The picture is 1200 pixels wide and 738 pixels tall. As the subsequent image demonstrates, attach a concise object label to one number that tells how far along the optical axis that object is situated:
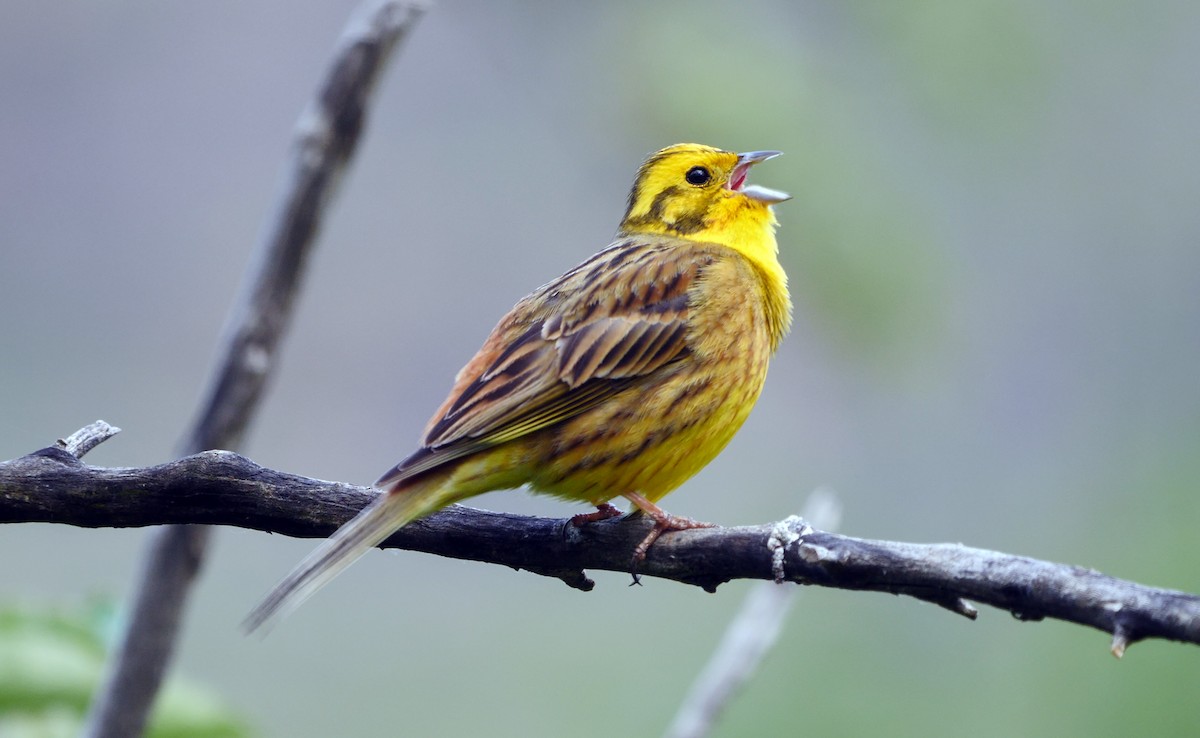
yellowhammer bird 5.89
